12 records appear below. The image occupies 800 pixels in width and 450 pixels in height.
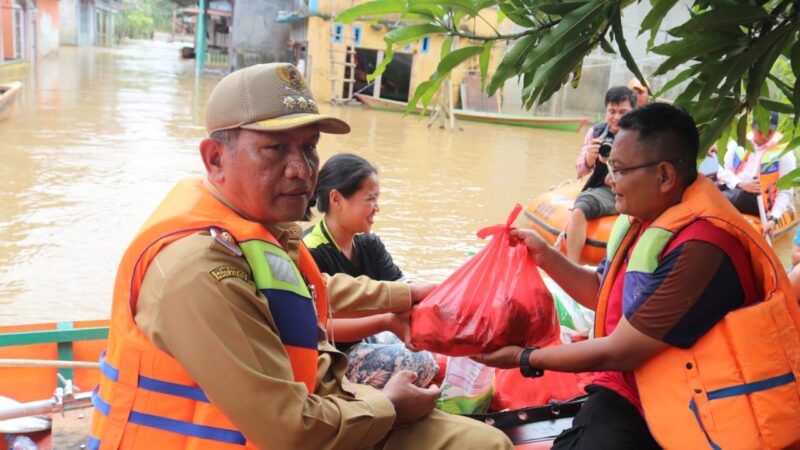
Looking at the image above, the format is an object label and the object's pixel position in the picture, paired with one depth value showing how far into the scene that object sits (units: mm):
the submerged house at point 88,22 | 41281
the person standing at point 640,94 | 5692
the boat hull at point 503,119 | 19156
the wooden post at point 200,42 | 30016
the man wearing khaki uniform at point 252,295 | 1557
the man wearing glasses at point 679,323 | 2010
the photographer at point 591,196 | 6068
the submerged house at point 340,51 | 21234
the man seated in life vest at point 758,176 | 6406
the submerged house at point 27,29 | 23109
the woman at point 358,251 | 2922
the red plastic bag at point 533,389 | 3172
